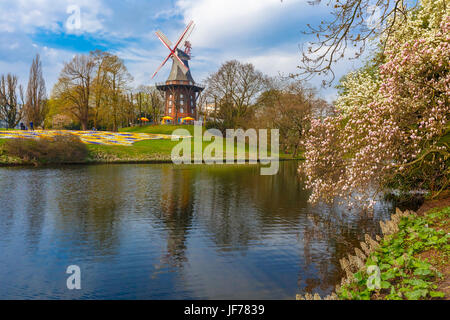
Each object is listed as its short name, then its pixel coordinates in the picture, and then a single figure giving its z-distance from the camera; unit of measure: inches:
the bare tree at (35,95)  2165.4
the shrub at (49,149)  1314.0
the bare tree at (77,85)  2363.4
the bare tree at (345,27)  301.1
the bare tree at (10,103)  2886.3
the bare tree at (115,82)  2546.8
